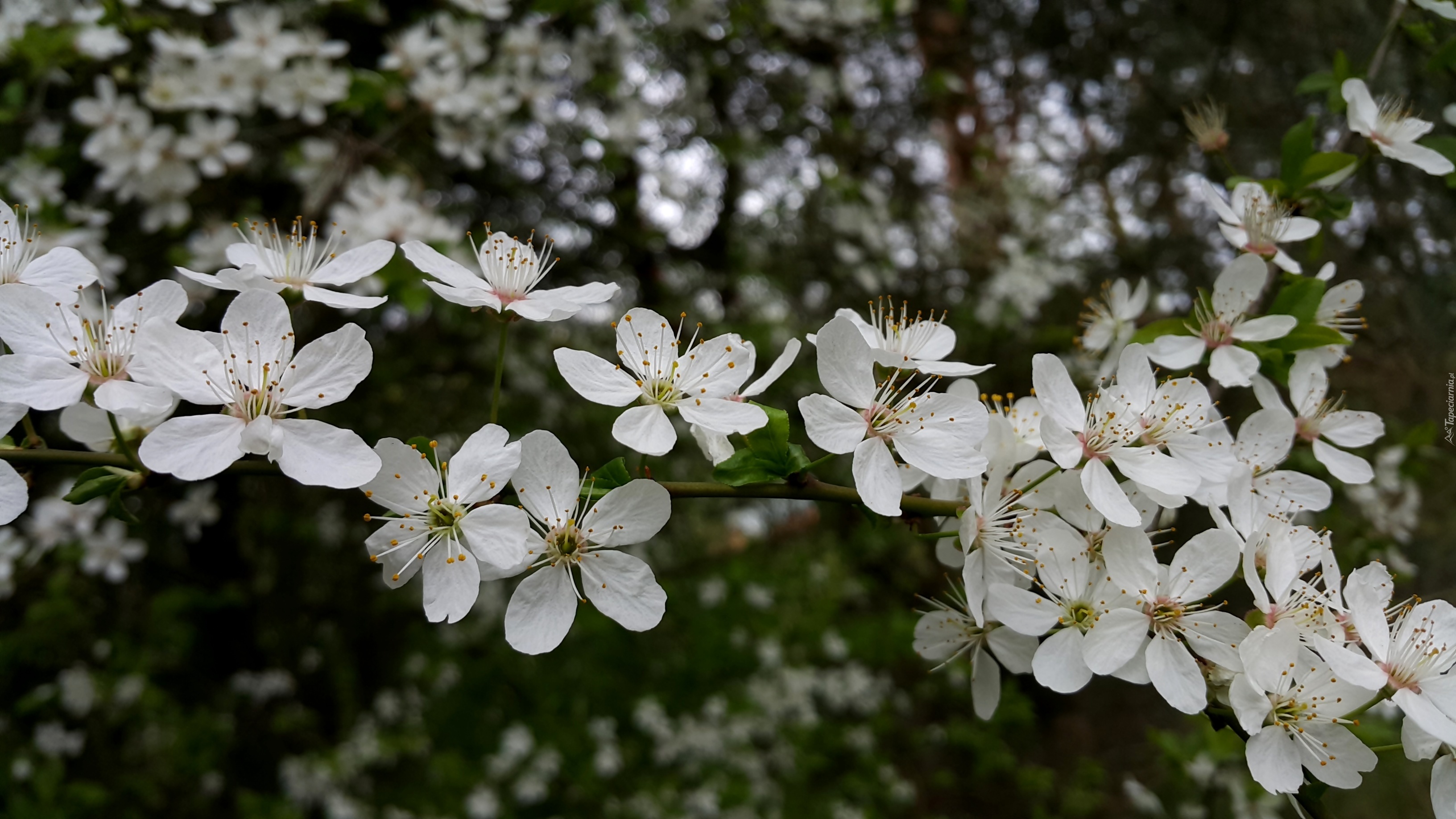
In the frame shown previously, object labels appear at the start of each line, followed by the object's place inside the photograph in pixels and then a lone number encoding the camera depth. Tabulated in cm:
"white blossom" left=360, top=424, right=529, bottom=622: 13
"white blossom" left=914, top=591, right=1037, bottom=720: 15
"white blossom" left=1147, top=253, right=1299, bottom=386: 17
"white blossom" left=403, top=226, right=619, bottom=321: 15
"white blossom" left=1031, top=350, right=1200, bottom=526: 14
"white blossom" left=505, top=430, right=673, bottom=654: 14
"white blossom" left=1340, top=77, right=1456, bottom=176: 18
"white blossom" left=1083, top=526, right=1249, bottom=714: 14
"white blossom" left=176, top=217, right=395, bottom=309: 14
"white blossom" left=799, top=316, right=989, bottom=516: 14
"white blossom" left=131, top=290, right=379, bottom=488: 13
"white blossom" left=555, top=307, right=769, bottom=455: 14
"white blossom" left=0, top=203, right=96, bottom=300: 14
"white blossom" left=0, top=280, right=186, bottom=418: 13
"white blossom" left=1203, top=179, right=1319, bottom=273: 17
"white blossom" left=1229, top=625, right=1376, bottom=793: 14
